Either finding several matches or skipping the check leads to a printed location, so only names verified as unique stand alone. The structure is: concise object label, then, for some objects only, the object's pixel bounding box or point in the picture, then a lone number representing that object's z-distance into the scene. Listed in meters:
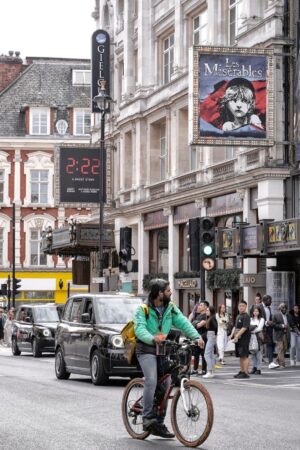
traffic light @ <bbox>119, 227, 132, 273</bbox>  39.07
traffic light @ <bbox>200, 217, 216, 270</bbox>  29.55
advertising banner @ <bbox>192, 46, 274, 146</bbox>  35.81
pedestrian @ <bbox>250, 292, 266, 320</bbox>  30.16
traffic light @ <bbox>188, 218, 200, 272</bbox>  30.48
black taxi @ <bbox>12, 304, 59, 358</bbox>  38.81
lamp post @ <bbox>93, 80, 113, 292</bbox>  39.09
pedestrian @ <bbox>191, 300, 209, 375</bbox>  28.16
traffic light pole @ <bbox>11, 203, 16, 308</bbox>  57.72
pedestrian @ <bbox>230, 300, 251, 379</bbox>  26.08
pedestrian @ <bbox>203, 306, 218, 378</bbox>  27.34
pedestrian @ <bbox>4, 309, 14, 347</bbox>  51.18
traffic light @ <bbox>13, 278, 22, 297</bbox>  57.41
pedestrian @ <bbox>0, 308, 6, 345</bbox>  54.88
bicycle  12.48
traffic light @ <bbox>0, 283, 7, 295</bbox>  62.13
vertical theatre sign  54.12
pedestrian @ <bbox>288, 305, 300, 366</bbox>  30.83
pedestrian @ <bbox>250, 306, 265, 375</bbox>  27.59
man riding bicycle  13.14
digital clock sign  50.31
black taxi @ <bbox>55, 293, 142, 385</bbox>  23.28
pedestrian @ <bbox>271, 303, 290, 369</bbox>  30.31
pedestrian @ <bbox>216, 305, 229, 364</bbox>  32.41
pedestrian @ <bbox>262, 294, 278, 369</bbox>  30.44
